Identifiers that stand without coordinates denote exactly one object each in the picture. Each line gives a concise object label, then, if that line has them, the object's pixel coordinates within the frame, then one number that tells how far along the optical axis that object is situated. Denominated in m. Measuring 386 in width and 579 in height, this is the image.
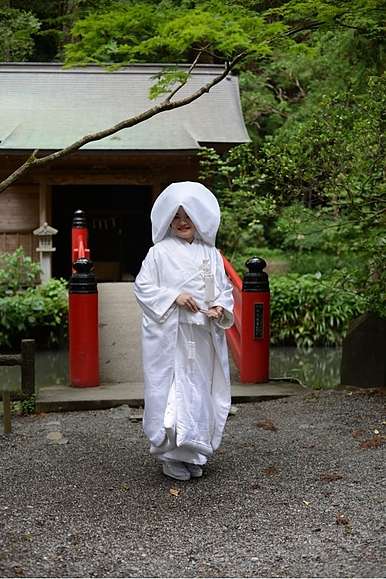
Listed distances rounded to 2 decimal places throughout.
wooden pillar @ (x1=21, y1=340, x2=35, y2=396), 6.94
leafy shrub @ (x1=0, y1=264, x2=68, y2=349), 12.54
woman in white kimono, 4.94
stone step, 7.20
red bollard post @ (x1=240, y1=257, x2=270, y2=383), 8.06
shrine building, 15.16
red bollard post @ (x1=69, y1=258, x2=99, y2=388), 7.87
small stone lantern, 14.39
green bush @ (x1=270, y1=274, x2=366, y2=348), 14.02
